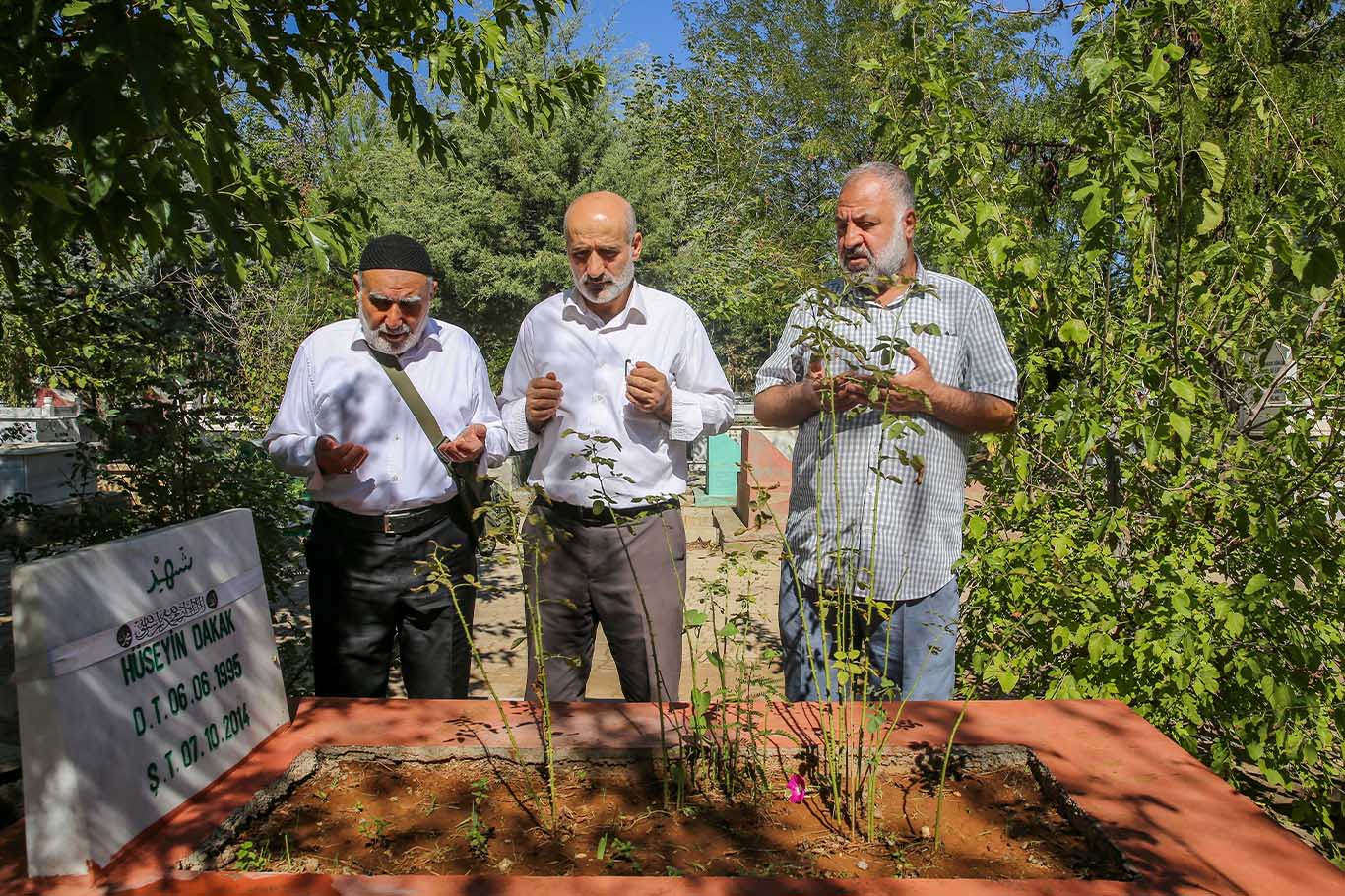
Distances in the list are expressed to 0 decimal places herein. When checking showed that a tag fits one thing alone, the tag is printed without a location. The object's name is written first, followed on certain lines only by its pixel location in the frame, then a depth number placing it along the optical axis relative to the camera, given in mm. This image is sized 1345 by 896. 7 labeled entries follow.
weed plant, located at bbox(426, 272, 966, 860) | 1801
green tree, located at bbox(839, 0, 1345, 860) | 2668
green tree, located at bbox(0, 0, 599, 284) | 1493
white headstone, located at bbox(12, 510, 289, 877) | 1433
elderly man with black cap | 2969
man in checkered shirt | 2535
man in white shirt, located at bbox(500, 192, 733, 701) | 2867
